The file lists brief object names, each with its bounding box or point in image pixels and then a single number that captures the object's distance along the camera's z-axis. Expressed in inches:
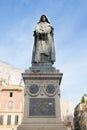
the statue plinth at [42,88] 521.0
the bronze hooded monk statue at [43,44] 612.7
